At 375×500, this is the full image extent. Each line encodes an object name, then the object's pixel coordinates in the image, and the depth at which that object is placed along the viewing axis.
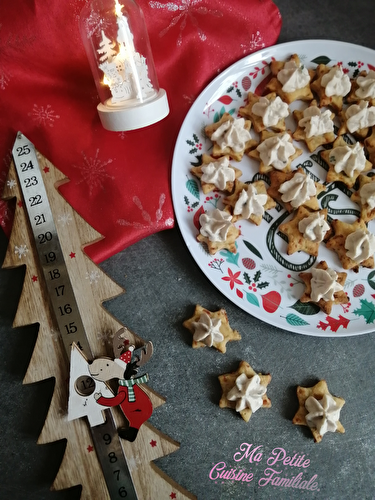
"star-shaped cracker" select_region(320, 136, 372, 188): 0.35
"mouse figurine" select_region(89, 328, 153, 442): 0.30
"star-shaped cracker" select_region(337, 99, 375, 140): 0.34
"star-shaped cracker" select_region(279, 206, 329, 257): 0.34
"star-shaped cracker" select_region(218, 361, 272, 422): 0.34
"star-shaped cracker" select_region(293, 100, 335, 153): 0.35
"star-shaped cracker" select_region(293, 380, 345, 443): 0.35
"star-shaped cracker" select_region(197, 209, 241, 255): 0.33
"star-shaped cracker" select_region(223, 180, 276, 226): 0.34
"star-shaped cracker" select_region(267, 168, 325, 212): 0.34
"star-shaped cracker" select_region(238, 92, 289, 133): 0.35
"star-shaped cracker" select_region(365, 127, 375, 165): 0.35
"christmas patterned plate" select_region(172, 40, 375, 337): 0.34
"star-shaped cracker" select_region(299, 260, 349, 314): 0.34
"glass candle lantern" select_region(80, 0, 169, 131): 0.30
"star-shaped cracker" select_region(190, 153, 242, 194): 0.34
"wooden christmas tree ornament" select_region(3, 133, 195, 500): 0.30
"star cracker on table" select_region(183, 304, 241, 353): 0.33
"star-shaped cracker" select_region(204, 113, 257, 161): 0.34
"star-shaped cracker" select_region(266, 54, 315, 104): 0.35
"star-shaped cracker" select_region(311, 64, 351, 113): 0.35
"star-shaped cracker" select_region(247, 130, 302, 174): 0.34
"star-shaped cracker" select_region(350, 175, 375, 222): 0.35
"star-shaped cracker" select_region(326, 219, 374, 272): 0.34
